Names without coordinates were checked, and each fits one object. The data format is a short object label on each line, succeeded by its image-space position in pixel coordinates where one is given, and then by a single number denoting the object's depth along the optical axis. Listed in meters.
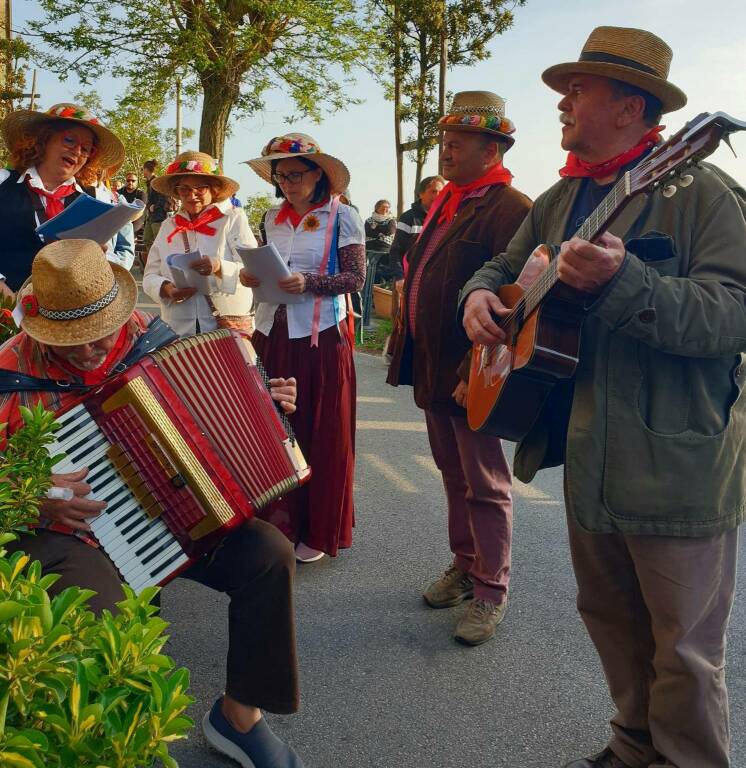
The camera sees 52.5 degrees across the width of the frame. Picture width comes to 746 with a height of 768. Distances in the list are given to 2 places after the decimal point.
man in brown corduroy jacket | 3.03
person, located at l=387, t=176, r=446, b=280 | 7.54
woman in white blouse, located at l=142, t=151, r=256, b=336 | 4.14
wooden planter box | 10.98
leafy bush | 0.86
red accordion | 2.04
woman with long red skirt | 3.71
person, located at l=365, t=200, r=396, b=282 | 11.84
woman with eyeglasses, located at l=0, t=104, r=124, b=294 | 3.61
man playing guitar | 1.76
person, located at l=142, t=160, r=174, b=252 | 11.41
